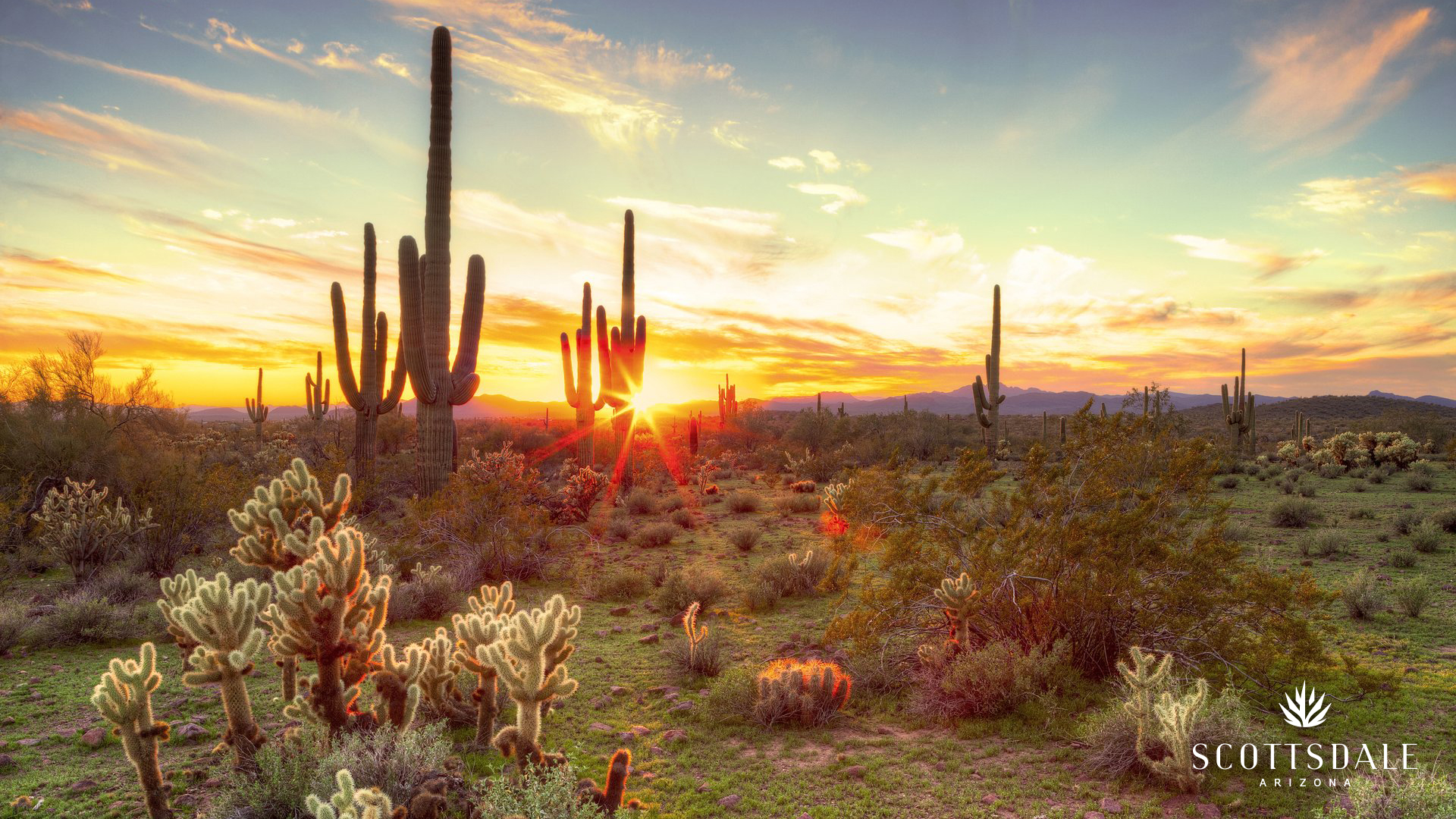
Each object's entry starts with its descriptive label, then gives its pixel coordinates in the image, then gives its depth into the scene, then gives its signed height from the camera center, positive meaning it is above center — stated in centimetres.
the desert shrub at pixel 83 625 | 802 -291
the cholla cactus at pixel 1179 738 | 465 -225
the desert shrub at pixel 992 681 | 609 -248
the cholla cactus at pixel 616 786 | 402 -233
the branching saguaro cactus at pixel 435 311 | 1314 +169
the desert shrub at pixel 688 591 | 1028 -293
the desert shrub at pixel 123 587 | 951 -288
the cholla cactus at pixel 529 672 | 445 -184
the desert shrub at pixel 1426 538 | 1255 -216
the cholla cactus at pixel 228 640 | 418 -159
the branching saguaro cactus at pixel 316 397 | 2808 -21
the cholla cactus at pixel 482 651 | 506 -193
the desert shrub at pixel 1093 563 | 622 -146
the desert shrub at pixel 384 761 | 407 -231
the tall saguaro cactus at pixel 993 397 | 2806 +63
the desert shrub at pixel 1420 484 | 2005 -179
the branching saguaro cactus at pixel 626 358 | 2116 +140
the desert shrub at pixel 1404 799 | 362 -209
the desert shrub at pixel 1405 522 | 1405 -208
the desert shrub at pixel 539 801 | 381 -235
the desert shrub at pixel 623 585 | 1109 -309
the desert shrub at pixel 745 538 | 1430 -287
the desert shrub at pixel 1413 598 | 865 -228
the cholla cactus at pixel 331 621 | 420 -147
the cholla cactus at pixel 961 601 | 650 -186
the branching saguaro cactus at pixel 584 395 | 2206 +17
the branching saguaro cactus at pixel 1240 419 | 3206 +1
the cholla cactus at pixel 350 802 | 283 -184
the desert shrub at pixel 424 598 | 938 -290
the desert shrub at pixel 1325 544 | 1238 -230
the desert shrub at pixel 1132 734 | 502 -243
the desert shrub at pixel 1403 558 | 1148 -232
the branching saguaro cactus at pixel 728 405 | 4581 -4
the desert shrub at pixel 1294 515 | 1544 -219
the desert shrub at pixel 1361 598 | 869 -232
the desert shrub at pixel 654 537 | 1488 -300
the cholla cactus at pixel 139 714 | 396 -197
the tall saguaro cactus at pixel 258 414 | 3320 -118
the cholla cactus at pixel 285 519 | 461 -90
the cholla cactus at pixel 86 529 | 1059 -234
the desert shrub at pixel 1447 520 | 1399 -200
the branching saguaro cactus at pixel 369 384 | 1784 +28
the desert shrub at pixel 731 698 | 642 -287
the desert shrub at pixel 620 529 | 1566 -302
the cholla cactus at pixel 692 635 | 689 -265
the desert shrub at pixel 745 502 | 1934 -284
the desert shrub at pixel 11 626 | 764 -282
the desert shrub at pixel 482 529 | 1160 -236
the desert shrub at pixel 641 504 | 1878 -287
